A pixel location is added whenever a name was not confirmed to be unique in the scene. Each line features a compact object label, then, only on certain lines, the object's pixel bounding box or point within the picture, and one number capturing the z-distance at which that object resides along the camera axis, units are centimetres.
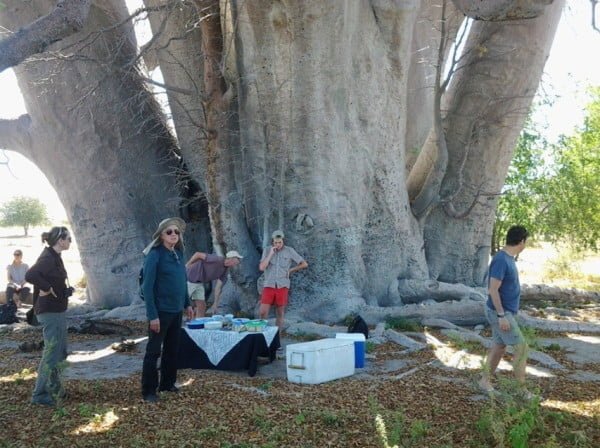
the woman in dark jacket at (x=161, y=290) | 601
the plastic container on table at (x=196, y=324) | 768
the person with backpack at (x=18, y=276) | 1366
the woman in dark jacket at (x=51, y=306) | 595
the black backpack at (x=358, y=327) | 860
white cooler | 675
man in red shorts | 942
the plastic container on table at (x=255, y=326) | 761
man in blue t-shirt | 603
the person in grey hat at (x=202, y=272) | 967
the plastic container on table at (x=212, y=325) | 770
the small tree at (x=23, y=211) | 6606
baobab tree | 1073
